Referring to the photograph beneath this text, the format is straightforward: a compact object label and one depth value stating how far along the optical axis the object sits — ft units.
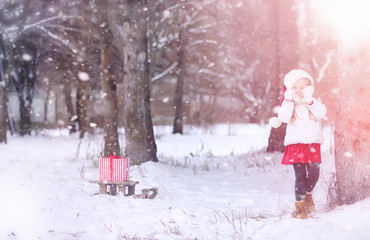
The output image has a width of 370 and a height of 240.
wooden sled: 24.58
